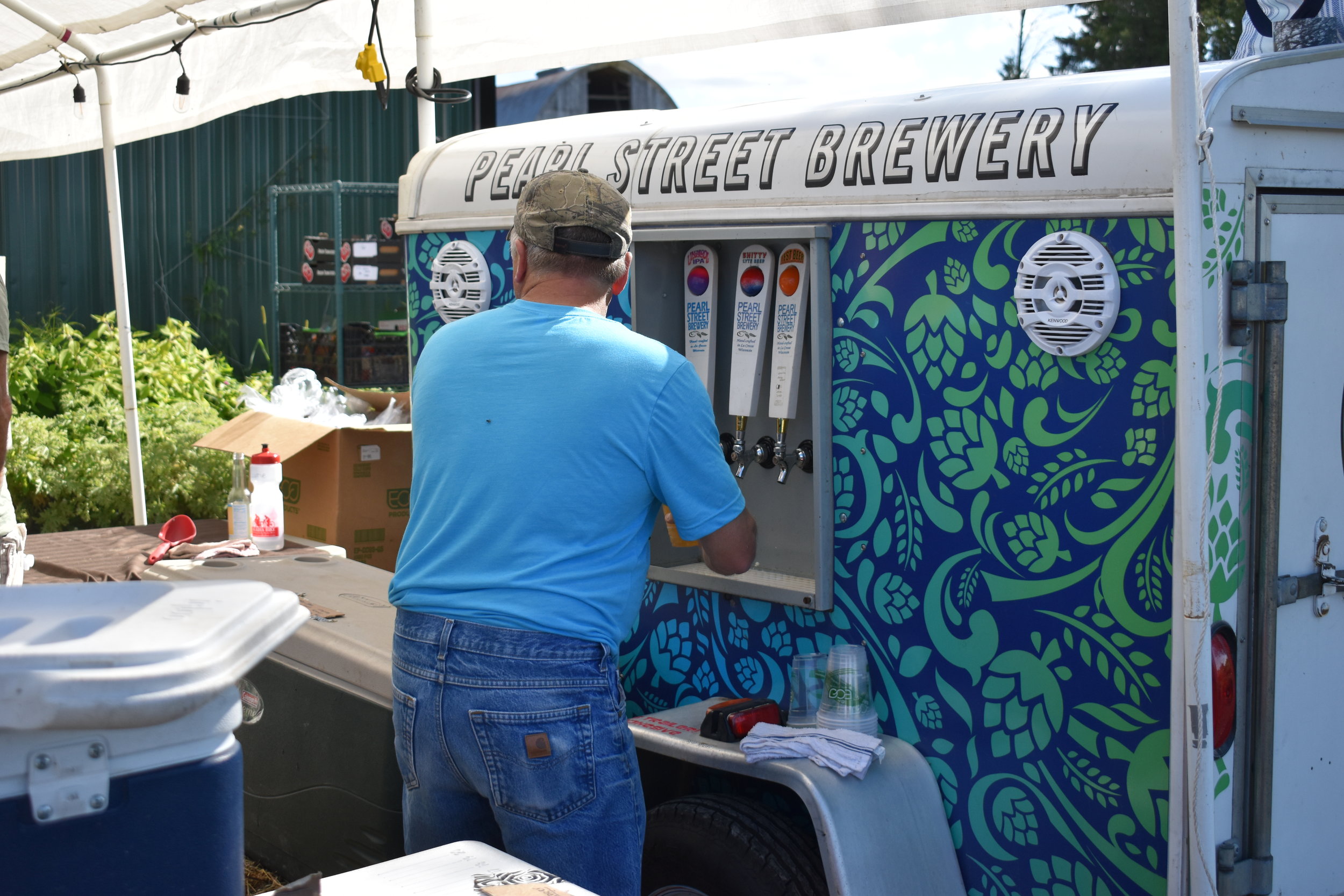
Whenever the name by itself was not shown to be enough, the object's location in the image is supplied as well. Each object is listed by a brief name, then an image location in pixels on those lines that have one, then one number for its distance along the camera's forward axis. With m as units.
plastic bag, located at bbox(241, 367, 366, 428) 4.86
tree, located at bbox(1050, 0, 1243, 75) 9.96
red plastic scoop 4.54
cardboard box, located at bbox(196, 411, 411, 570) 4.57
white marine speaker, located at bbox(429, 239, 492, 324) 3.38
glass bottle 4.39
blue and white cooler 1.35
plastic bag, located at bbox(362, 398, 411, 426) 4.87
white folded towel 2.47
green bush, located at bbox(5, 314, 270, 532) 6.99
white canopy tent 2.03
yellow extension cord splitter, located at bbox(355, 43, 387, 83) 3.88
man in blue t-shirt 2.17
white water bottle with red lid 4.31
